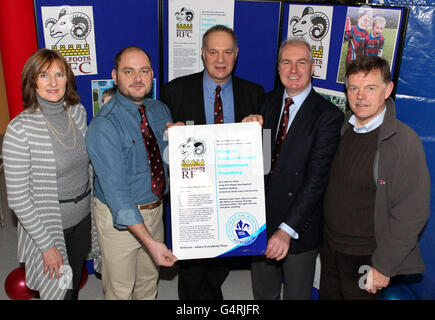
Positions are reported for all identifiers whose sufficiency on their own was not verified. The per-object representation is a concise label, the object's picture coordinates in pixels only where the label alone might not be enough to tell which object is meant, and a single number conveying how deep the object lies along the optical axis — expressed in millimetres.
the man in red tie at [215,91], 2832
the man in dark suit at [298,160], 2388
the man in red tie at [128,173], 2293
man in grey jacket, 2133
